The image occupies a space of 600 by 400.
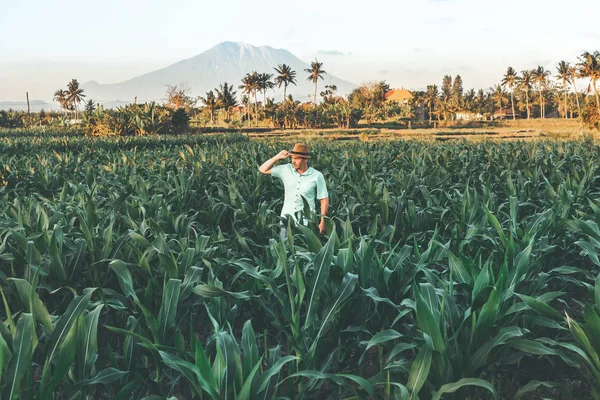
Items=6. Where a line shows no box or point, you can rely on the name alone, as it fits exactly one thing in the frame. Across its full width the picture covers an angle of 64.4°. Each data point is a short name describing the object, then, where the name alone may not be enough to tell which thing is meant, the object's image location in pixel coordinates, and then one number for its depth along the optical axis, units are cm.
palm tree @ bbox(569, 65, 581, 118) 8724
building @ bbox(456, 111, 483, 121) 9852
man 487
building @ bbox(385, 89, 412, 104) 12381
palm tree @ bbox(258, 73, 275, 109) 8412
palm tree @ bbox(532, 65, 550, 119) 9418
